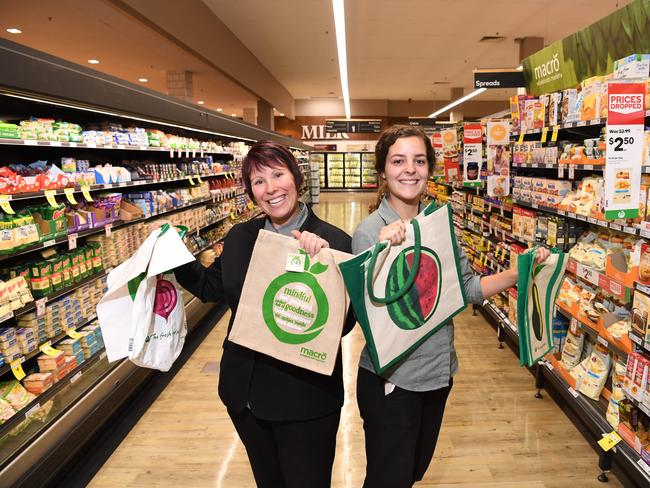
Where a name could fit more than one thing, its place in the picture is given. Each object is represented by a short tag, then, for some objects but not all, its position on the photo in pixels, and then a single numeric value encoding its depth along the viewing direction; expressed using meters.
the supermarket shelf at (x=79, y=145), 2.32
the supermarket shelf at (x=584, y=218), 2.42
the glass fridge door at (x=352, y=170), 22.70
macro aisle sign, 2.74
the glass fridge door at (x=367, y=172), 22.44
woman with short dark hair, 1.53
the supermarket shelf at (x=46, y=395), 2.32
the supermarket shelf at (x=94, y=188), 2.41
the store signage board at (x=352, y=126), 20.08
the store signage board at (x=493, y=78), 5.75
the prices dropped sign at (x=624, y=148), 2.23
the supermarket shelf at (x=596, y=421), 2.34
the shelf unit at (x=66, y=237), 2.25
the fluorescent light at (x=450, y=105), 14.23
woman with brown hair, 1.60
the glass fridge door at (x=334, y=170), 22.86
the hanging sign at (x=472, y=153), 4.86
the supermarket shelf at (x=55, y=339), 2.40
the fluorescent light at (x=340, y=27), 5.58
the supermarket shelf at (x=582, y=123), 2.70
